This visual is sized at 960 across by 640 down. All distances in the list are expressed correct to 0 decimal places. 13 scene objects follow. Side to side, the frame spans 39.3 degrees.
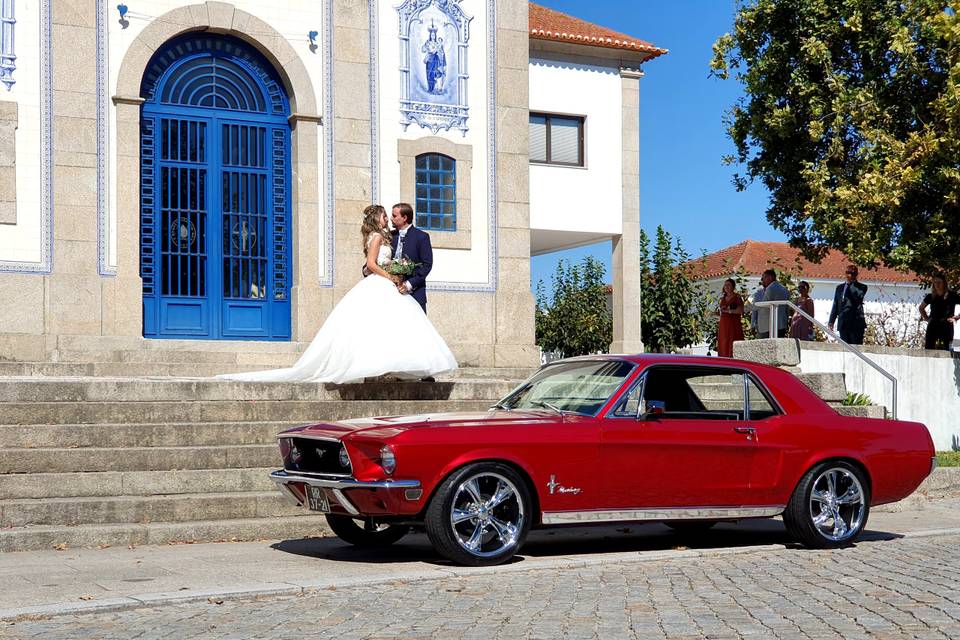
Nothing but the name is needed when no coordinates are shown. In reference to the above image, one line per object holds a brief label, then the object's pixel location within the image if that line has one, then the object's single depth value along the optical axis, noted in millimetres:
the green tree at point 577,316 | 48188
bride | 14367
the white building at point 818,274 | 64312
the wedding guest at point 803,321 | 22516
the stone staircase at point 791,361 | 16125
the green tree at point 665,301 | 35906
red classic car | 9047
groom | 15070
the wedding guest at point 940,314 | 21516
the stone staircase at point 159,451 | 10625
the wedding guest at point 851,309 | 21234
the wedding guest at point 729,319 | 21062
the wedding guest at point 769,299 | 20062
